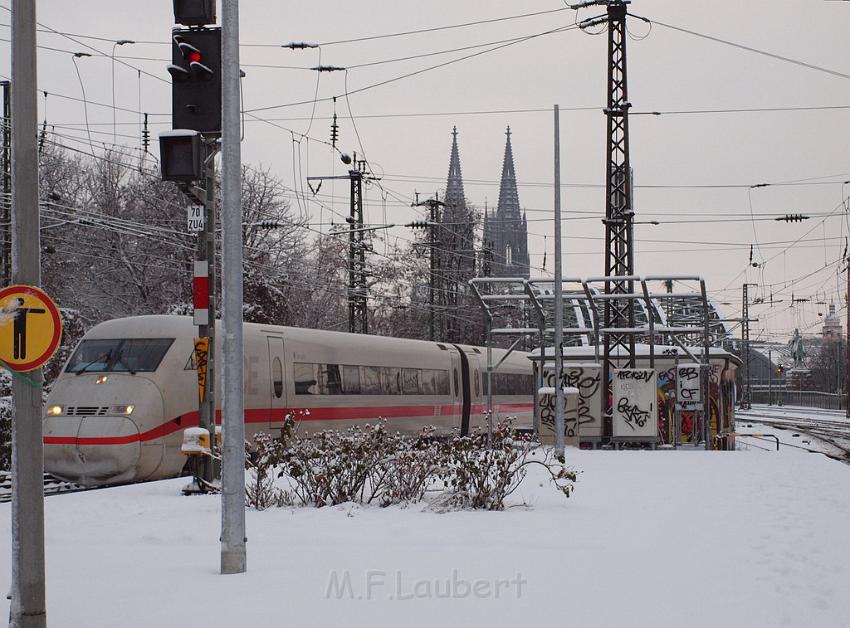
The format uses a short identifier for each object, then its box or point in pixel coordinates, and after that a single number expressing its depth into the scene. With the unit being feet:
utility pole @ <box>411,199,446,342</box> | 164.61
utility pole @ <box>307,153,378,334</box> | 129.49
